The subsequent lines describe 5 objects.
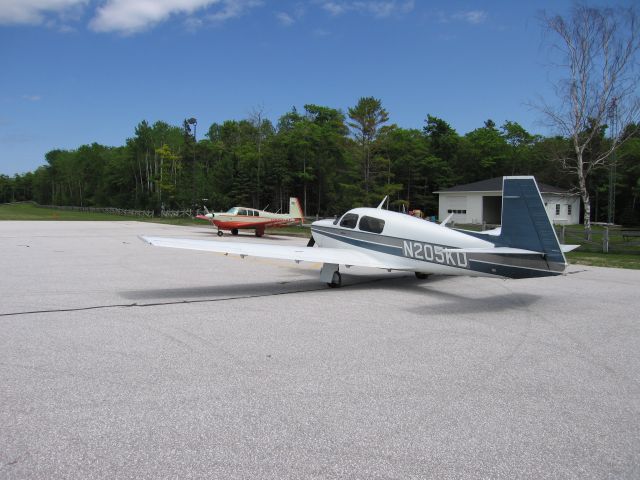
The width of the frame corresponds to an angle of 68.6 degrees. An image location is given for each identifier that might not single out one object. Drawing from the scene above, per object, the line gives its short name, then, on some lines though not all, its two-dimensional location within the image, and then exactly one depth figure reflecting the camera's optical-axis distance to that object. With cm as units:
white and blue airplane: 822
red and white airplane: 2812
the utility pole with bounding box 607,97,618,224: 2494
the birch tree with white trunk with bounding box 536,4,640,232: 2488
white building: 4638
